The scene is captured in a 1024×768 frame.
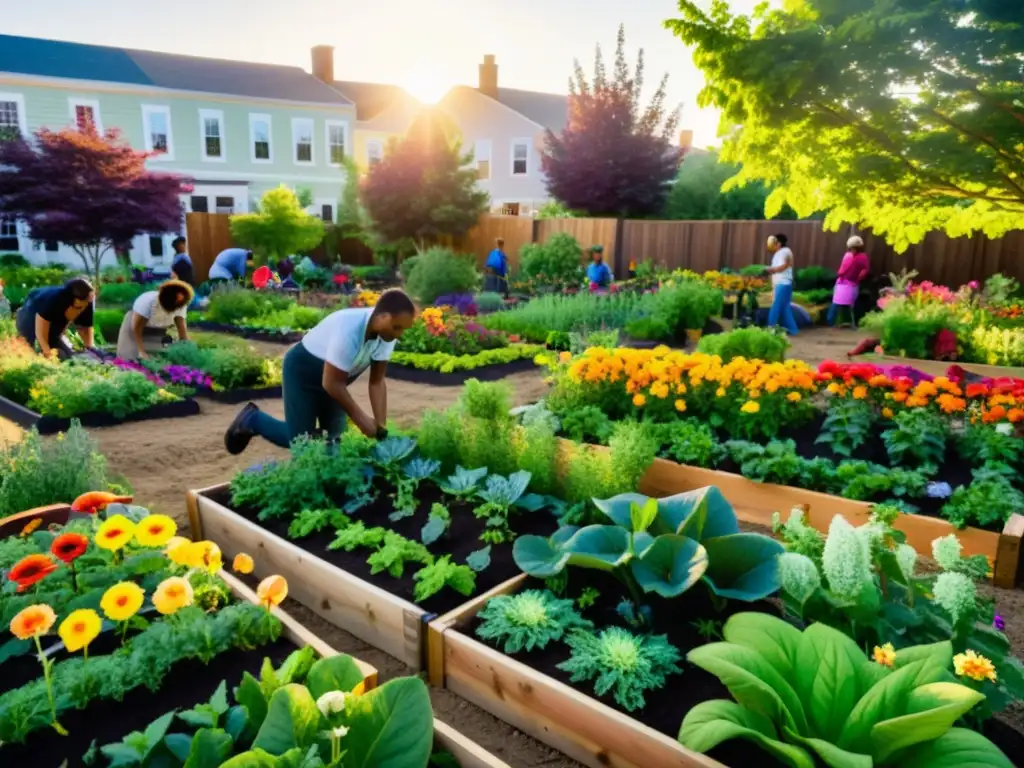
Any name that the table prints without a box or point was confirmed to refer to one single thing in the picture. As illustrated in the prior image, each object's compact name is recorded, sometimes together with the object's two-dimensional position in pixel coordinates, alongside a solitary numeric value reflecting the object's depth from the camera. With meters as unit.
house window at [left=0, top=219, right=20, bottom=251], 24.62
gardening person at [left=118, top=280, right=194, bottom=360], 8.55
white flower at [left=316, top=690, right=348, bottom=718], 1.77
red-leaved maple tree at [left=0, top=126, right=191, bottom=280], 16.89
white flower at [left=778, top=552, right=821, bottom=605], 2.72
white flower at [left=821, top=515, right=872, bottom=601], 2.57
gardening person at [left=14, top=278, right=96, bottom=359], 7.49
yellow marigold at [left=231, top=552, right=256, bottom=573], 2.57
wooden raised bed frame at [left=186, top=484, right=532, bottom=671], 3.18
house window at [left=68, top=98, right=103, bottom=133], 25.48
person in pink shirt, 12.91
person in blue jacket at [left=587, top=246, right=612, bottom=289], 15.74
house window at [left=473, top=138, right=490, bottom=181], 35.28
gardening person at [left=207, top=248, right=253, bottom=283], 16.89
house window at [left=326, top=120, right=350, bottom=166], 31.20
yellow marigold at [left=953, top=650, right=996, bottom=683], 2.21
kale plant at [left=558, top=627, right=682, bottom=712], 2.62
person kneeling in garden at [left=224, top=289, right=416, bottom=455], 4.47
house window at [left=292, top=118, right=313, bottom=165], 30.30
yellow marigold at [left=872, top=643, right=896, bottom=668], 2.34
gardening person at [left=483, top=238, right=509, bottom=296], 17.78
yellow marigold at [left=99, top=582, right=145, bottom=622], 2.23
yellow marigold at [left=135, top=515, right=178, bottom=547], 2.59
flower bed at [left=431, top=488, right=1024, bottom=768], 2.16
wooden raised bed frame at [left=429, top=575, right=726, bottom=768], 2.40
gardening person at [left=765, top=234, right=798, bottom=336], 11.96
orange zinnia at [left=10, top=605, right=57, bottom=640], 2.12
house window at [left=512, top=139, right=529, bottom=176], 34.41
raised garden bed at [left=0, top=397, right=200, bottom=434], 6.85
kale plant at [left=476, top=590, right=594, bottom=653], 2.94
